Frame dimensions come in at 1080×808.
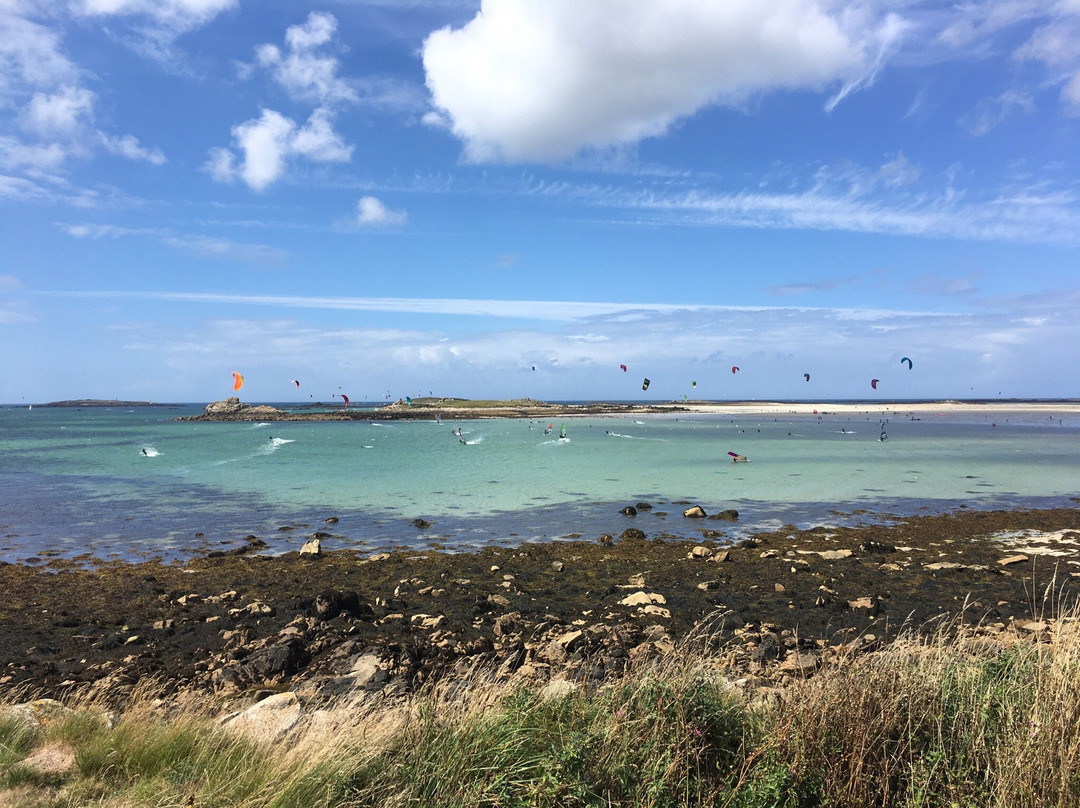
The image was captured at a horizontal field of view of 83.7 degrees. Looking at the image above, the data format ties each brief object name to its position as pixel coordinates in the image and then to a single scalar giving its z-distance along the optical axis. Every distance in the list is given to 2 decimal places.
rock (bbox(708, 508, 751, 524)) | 21.22
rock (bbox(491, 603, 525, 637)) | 10.30
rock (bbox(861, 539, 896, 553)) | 15.97
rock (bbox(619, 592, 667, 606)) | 11.84
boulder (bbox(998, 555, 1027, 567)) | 14.34
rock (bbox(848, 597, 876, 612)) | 11.34
